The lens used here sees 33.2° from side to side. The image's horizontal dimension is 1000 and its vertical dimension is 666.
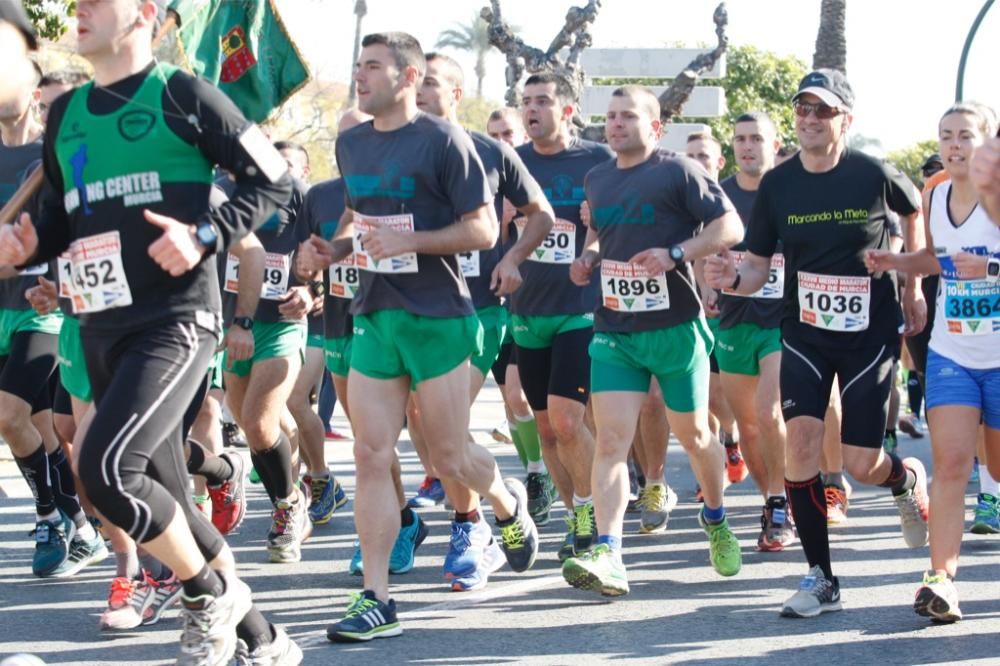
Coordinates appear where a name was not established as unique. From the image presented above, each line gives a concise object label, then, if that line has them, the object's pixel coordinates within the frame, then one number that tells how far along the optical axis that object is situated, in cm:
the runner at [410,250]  671
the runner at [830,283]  707
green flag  962
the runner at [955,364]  654
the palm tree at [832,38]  2912
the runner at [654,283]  752
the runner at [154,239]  523
